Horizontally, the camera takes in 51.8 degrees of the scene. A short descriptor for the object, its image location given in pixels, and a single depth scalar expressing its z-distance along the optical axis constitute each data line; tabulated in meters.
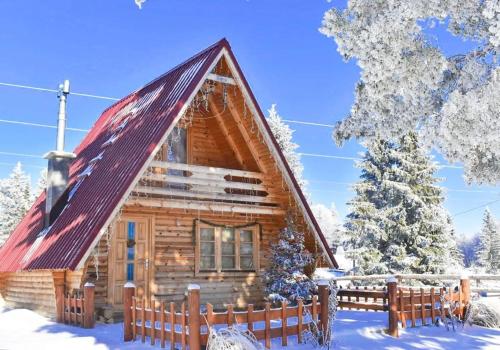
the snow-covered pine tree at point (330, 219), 103.22
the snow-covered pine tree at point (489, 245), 49.65
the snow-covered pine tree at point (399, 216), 27.36
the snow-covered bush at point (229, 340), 8.42
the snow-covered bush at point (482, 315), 14.17
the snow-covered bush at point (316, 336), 10.47
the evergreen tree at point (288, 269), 14.31
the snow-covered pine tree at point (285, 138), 37.14
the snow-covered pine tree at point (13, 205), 37.93
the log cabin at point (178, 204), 13.30
